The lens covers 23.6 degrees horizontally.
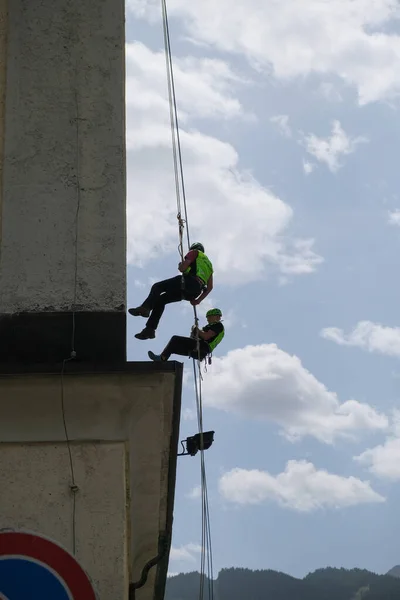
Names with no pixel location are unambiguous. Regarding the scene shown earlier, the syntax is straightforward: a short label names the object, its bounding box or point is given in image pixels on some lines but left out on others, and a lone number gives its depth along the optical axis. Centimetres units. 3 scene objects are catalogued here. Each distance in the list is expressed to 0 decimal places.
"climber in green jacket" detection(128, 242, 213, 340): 1089
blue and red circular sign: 681
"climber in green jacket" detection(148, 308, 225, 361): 1153
